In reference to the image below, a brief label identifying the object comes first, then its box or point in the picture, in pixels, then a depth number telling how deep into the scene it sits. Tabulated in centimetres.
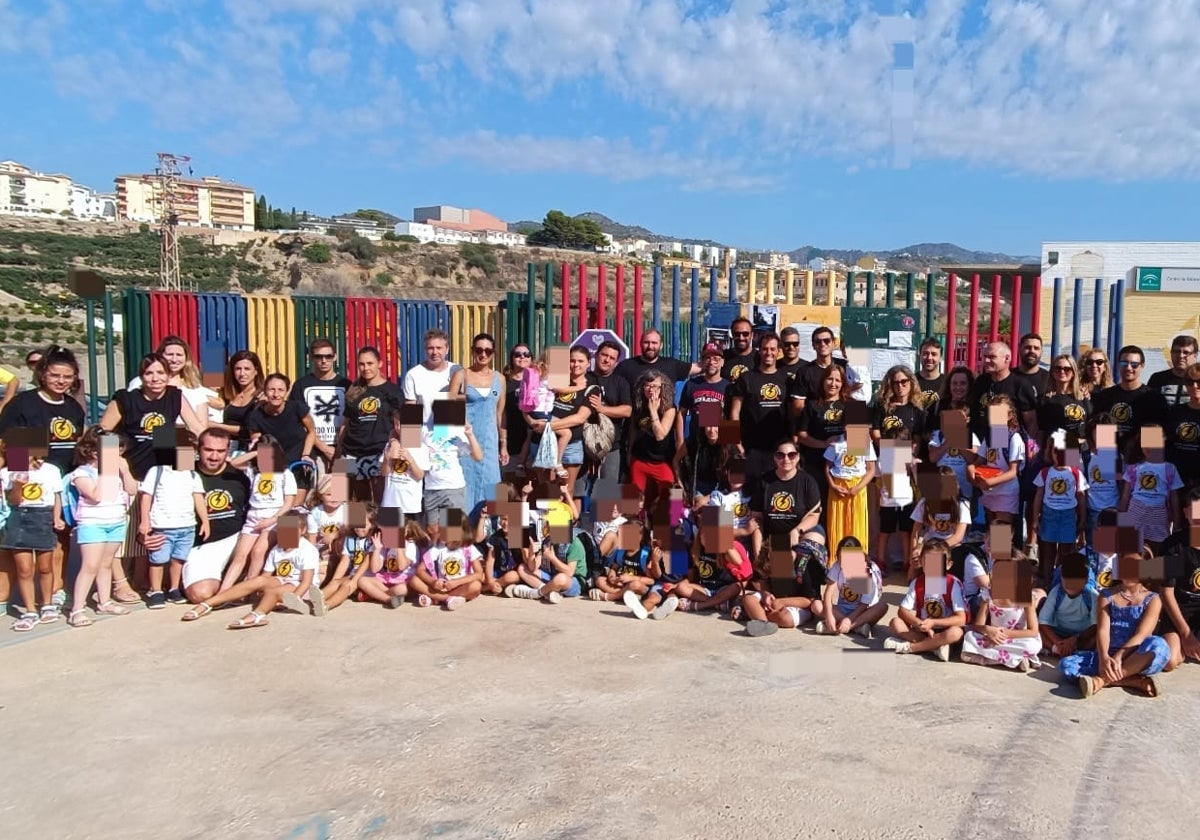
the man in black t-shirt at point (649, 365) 737
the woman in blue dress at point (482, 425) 701
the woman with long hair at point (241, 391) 705
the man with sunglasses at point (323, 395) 710
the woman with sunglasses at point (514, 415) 744
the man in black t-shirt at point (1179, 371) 614
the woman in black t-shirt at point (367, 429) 693
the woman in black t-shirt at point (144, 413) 660
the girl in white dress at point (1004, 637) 535
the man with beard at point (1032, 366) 678
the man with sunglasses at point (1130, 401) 617
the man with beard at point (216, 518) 649
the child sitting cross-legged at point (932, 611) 556
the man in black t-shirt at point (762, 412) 674
